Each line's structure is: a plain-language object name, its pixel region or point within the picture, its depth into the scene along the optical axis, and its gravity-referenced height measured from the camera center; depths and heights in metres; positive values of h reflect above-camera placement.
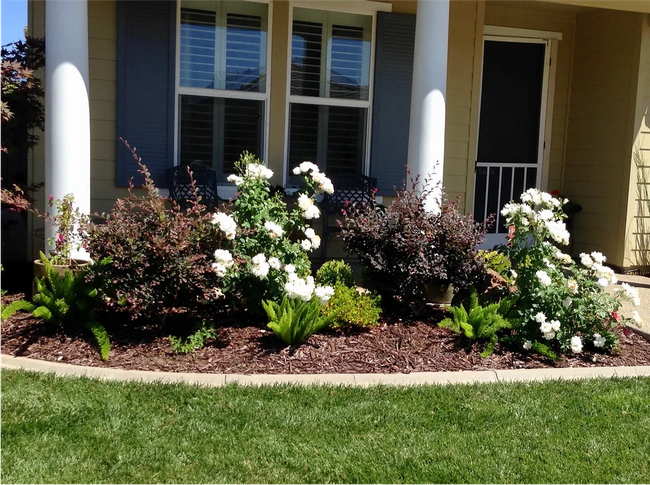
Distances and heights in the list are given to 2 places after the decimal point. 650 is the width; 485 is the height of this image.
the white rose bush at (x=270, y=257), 4.51 -0.67
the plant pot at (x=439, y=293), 5.39 -1.02
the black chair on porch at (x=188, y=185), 6.54 -0.27
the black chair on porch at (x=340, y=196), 6.84 -0.33
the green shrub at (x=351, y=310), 4.82 -1.05
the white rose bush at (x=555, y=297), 4.75 -0.89
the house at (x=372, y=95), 5.89 +0.72
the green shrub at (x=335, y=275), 5.45 -0.91
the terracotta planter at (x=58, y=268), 5.07 -0.88
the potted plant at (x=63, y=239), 4.97 -0.66
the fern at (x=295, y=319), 4.48 -1.07
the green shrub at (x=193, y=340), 4.43 -1.23
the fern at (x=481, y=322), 4.73 -1.09
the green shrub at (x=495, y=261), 6.16 -0.84
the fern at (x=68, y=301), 4.55 -1.02
